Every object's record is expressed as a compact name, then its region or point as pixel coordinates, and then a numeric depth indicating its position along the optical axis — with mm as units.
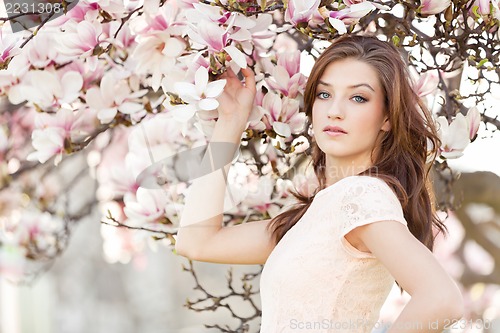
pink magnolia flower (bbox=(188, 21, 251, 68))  3993
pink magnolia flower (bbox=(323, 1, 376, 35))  3926
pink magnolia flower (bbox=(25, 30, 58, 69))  4283
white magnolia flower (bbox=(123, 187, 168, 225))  4345
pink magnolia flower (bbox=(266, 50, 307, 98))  4202
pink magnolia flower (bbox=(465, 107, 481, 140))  4175
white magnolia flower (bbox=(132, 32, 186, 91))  4164
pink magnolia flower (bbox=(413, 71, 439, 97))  4214
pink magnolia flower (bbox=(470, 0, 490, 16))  4036
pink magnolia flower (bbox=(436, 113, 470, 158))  4155
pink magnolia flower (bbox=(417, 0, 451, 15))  3984
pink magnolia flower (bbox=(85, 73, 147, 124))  4334
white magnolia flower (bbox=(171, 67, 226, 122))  4032
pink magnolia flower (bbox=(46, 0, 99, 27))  4171
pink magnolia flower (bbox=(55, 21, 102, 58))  4152
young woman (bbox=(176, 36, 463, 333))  3993
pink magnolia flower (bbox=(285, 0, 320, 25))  3954
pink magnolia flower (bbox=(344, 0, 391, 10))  3942
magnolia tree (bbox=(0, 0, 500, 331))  4038
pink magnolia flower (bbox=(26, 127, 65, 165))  4315
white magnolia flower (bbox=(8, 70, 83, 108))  4296
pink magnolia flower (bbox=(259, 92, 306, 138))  4191
